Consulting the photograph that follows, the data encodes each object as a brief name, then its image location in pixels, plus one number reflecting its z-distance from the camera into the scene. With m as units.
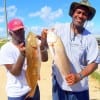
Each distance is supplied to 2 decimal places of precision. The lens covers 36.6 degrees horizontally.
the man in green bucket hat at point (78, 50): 1.90
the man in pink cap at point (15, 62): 1.90
